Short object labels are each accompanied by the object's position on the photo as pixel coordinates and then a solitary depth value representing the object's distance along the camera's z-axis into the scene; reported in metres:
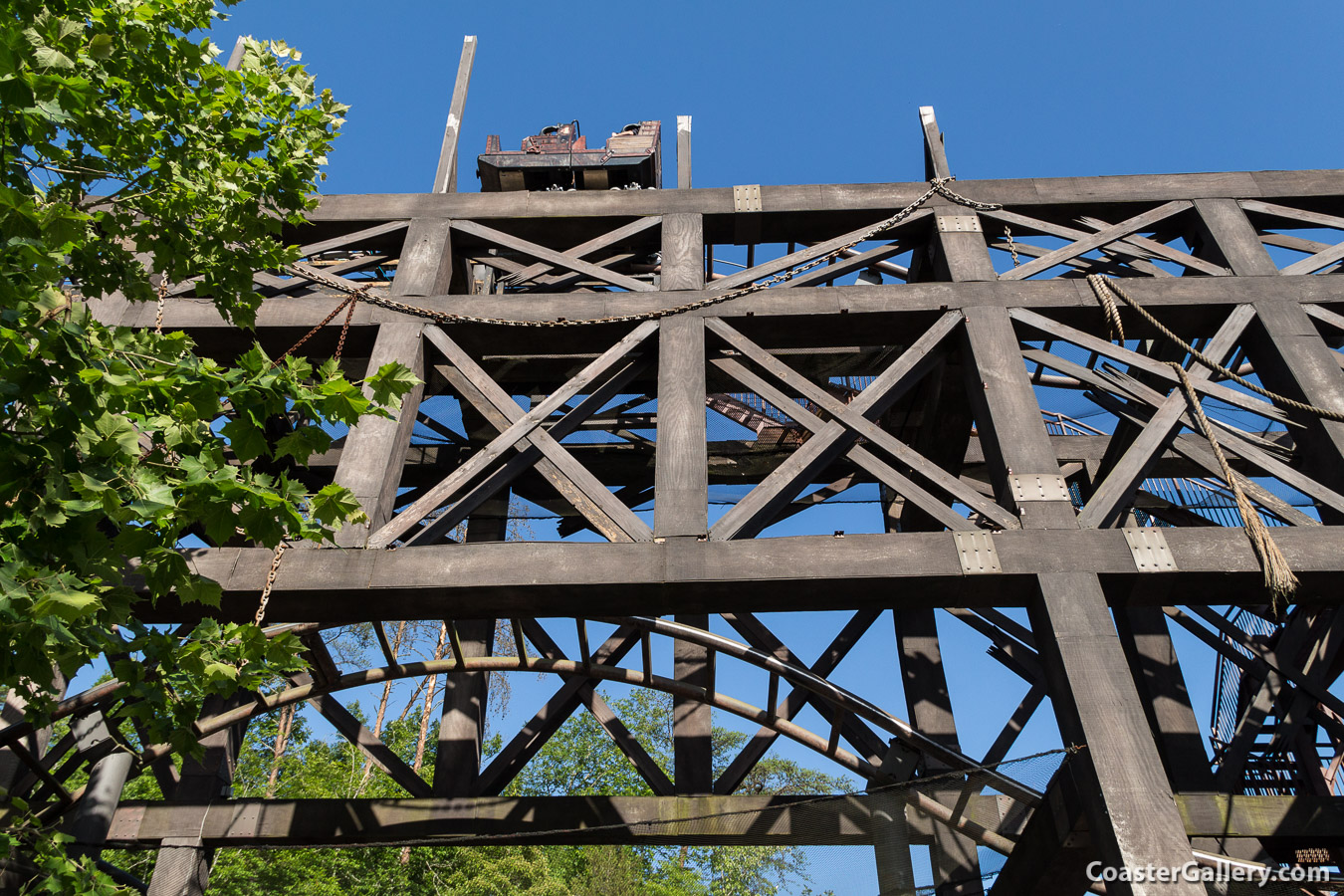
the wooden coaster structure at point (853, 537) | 5.64
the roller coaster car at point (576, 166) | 13.95
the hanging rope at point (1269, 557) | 5.50
